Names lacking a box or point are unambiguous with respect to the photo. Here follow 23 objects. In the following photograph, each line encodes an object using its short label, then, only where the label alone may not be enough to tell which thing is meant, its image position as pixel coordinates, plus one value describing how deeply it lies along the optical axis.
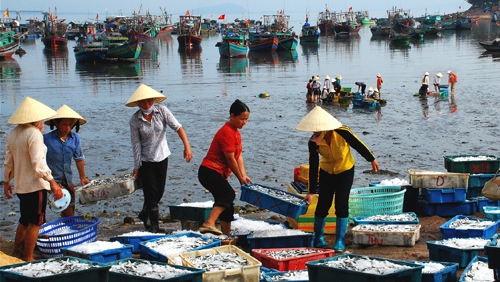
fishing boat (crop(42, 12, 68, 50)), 68.94
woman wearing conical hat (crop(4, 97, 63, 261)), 5.97
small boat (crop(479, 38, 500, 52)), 46.19
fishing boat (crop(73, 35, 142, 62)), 47.38
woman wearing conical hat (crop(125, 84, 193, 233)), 6.91
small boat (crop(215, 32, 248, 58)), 50.38
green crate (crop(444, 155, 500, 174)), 8.33
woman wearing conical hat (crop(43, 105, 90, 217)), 6.89
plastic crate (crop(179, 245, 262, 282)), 4.88
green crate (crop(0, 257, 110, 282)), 4.32
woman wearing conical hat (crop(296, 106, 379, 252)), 6.43
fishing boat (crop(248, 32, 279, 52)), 54.16
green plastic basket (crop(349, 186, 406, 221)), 7.57
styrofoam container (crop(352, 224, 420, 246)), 6.69
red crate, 5.54
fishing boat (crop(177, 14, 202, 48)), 64.38
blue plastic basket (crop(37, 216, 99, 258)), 6.29
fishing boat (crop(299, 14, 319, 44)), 69.75
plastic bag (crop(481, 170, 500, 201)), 5.49
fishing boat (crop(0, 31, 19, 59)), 52.78
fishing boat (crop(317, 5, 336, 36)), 92.94
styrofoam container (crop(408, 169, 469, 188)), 7.84
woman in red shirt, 6.64
